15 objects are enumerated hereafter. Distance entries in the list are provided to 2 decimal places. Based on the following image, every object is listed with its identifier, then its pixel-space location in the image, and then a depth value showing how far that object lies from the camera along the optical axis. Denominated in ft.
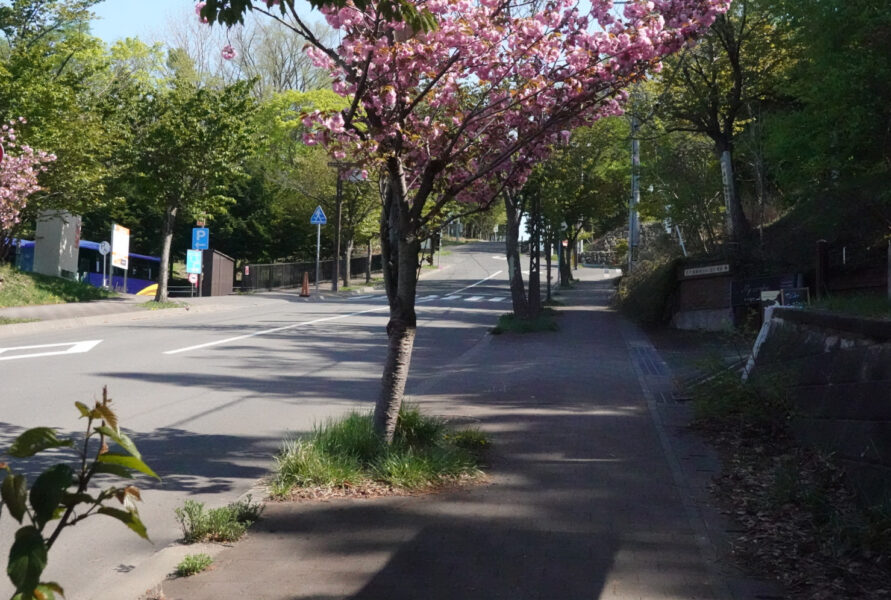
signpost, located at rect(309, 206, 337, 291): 143.23
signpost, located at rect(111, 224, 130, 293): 103.30
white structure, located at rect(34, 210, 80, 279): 109.09
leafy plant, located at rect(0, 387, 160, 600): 7.75
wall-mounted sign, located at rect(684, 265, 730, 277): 73.92
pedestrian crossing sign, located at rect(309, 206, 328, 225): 143.32
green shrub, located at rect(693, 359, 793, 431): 29.48
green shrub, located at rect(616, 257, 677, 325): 82.38
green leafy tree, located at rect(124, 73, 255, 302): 100.78
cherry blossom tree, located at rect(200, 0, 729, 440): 25.04
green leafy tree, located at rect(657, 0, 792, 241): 71.72
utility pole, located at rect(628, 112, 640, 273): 101.88
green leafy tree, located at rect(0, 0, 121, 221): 87.71
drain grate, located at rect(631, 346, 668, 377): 52.38
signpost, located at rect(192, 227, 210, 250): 122.42
